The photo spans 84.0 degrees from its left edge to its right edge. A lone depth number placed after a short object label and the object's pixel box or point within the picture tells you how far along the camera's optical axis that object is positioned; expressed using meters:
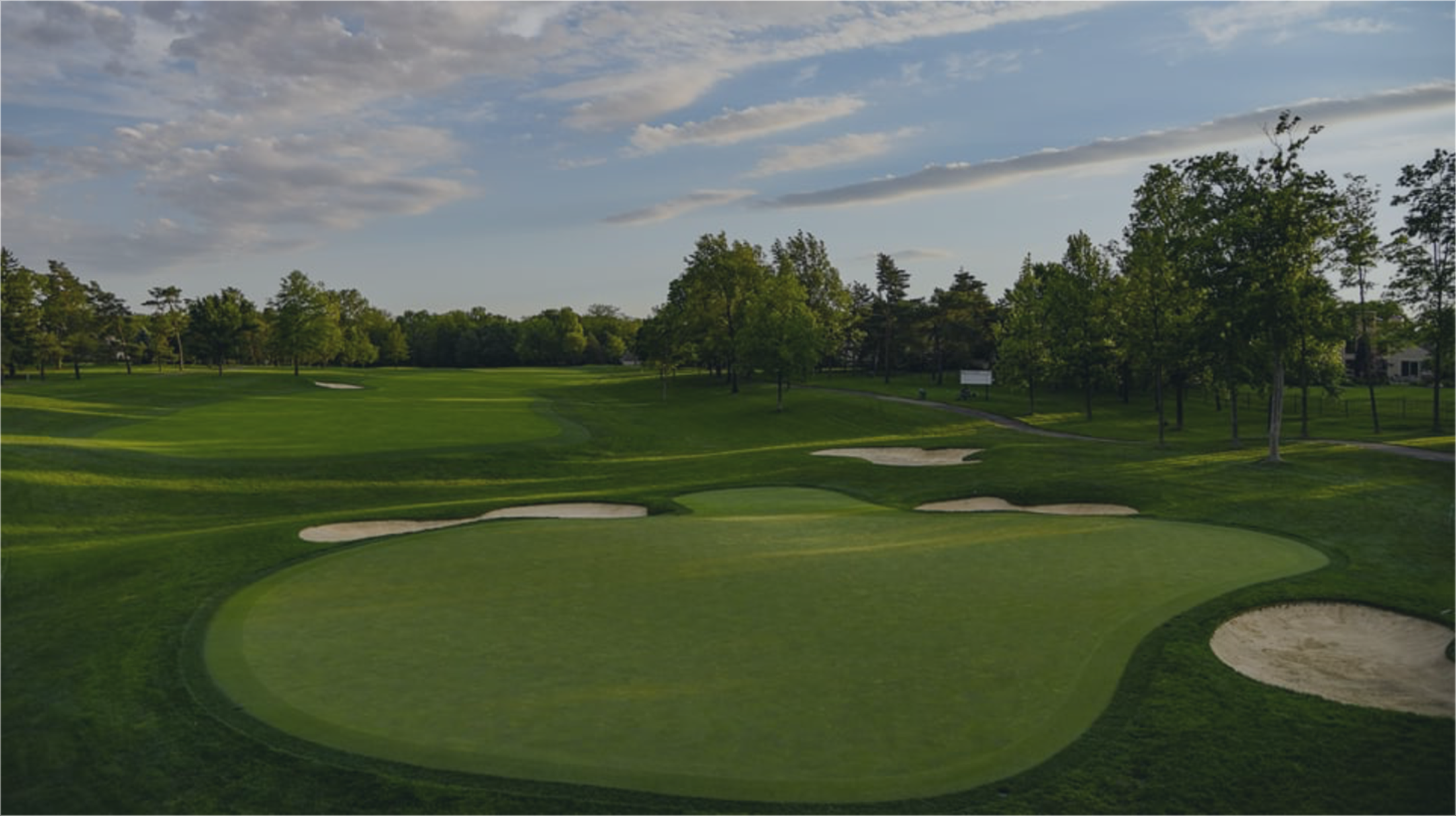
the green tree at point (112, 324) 96.69
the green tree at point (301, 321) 86.12
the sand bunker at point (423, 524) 19.95
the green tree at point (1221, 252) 28.02
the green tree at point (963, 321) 90.50
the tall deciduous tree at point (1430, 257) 39.66
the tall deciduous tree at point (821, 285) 83.00
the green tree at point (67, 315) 82.88
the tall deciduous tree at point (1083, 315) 55.19
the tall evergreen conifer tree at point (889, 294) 93.25
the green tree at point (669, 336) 73.75
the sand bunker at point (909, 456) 34.88
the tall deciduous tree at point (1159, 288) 37.19
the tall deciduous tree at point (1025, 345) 58.28
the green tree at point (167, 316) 96.81
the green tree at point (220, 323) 94.25
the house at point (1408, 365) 93.06
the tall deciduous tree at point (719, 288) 74.12
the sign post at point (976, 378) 68.94
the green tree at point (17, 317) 72.50
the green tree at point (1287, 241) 27.08
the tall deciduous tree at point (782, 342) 58.91
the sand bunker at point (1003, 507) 21.89
